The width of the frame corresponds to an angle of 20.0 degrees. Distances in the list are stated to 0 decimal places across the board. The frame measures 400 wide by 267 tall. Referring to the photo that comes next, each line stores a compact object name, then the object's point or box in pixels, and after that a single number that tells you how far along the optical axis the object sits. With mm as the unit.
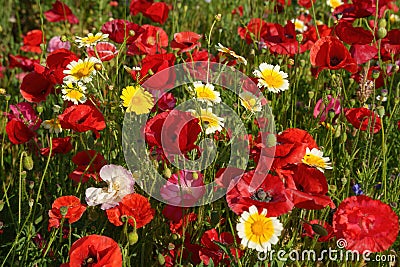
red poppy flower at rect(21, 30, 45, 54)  2112
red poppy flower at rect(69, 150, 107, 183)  1563
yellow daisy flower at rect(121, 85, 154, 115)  1553
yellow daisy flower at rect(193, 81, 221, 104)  1586
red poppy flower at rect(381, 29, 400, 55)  1853
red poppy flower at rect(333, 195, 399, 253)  1366
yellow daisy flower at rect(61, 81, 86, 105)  1591
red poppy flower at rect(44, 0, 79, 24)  2229
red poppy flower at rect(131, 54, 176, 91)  1590
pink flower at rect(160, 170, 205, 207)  1503
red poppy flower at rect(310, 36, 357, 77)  1642
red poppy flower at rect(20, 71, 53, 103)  1755
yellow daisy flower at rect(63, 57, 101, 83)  1612
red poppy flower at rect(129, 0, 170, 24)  2000
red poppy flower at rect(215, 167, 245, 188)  1444
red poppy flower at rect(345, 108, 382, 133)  1699
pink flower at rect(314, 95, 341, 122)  1819
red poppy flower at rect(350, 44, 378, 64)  1790
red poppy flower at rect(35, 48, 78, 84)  1656
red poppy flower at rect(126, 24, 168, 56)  1782
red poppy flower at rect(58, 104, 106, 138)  1528
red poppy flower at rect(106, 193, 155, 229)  1450
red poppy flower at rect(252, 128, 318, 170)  1415
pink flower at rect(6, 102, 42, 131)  1804
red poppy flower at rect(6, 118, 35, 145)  1662
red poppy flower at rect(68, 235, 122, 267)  1342
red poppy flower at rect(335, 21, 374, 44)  1718
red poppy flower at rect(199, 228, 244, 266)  1508
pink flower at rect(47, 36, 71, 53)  2280
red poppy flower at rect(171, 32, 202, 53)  1769
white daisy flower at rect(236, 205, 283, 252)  1369
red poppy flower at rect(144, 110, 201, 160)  1444
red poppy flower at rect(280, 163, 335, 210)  1372
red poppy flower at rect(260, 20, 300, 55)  1831
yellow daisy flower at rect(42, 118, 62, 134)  1679
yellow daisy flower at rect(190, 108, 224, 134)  1513
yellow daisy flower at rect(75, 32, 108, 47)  1686
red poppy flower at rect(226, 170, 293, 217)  1362
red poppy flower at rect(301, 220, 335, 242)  1542
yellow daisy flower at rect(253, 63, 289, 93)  1656
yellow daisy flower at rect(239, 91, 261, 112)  1582
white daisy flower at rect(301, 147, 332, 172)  1485
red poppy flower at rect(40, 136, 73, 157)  1642
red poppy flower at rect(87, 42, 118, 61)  1720
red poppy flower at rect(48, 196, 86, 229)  1472
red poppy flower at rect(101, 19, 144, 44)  1780
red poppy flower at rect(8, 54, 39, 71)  2034
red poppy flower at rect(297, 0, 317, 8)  2222
